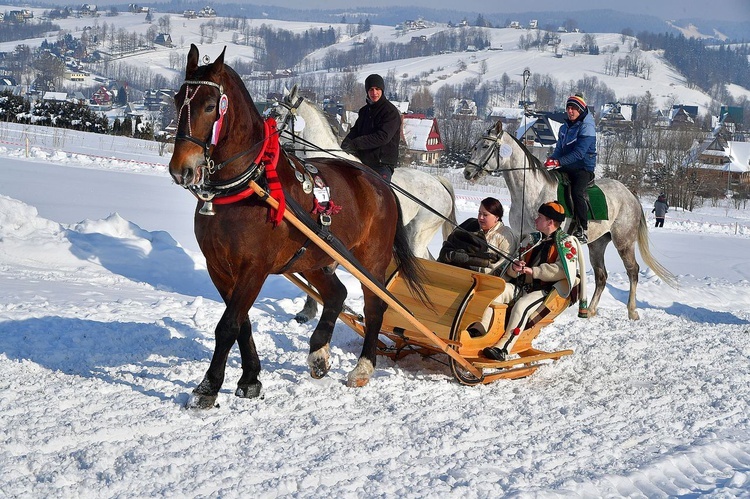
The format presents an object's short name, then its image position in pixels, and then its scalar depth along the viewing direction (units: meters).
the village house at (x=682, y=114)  118.94
